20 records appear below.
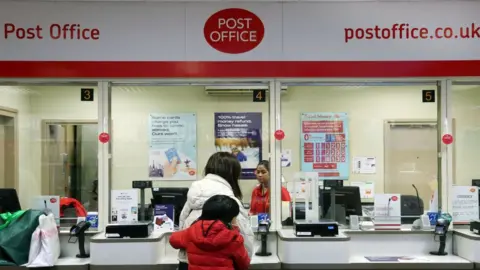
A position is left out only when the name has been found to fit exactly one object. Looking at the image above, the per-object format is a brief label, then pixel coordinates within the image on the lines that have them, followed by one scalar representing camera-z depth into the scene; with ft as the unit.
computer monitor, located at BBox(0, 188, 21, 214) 13.96
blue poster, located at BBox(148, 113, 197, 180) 15.83
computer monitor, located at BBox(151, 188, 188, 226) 14.57
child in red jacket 8.75
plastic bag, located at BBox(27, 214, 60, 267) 12.69
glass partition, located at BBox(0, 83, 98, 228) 15.08
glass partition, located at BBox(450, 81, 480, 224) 14.44
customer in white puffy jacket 9.78
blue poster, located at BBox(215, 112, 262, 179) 15.74
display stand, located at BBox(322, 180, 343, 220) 14.30
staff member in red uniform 14.58
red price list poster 15.90
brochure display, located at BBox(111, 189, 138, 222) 14.11
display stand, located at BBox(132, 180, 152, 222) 14.35
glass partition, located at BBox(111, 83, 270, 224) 15.52
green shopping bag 12.69
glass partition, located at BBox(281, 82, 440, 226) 14.74
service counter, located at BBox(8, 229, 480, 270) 12.78
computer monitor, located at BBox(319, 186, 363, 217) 14.85
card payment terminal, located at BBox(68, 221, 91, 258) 13.41
